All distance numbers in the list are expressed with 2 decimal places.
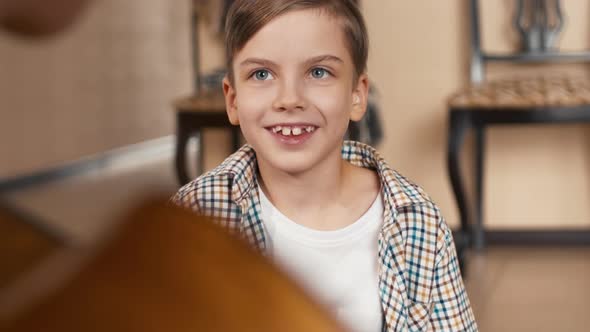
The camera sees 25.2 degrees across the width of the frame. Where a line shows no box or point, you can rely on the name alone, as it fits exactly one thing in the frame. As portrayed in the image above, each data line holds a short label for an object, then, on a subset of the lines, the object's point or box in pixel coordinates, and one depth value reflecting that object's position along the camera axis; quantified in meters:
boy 1.28
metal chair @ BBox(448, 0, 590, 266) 3.28
